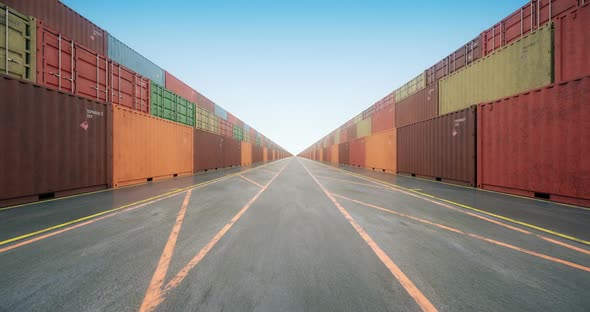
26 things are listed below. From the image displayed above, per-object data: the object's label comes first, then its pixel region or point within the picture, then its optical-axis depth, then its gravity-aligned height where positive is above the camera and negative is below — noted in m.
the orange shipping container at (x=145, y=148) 8.83 +0.40
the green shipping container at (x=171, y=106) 13.27 +3.71
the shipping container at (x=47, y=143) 5.47 +0.36
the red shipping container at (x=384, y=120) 20.25 +4.14
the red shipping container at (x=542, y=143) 5.66 +0.48
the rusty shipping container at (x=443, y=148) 9.03 +0.50
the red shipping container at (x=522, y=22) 8.06 +6.23
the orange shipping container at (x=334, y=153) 37.44 +0.62
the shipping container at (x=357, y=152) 22.80 +0.54
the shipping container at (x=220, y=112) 28.69 +6.64
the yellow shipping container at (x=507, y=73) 8.06 +4.11
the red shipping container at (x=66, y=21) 8.14 +6.30
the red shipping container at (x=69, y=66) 7.23 +3.60
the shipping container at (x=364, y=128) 26.25 +4.06
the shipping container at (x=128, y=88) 9.78 +3.62
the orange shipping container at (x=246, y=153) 29.27 +0.41
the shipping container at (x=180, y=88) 18.20 +6.79
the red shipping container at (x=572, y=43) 6.94 +4.18
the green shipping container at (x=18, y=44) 6.34 +3.66
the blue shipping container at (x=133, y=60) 12.51 +6.76
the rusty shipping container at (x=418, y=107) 14.36 +4.12
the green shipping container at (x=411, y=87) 16.94 +6.63
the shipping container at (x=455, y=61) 11.77 +6.45
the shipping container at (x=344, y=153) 29.09 +0.49
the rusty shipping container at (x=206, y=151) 15.95 +0.41
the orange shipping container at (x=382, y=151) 15.91 +0.50
